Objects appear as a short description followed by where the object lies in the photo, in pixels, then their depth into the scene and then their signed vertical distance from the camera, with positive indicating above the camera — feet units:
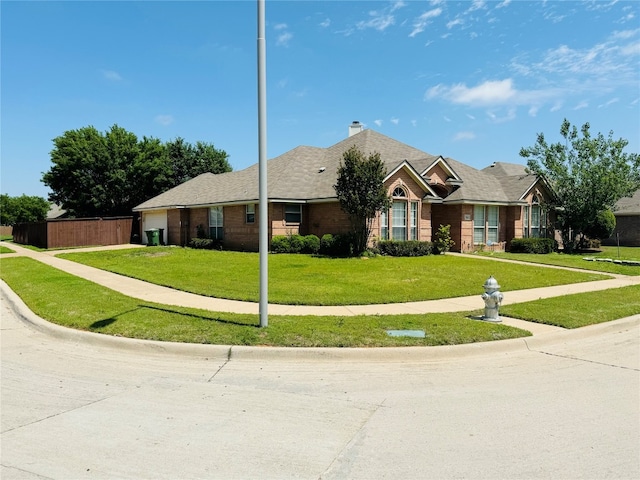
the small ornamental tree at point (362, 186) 66.49 +5.95
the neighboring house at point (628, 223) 127.13 +0.80
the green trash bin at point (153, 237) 99.50 -2.27
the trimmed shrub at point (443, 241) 78.07 -2.62
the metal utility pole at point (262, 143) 25.27 +4.69
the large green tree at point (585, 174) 87.86 +10.27
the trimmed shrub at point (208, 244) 87.61 -3.37
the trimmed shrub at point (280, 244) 73.41 -2.85
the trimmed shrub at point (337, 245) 69.41 -2.88
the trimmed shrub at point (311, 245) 73.72 -3.03
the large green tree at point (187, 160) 162.50 +24.20
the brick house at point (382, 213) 76.84 +4.52
